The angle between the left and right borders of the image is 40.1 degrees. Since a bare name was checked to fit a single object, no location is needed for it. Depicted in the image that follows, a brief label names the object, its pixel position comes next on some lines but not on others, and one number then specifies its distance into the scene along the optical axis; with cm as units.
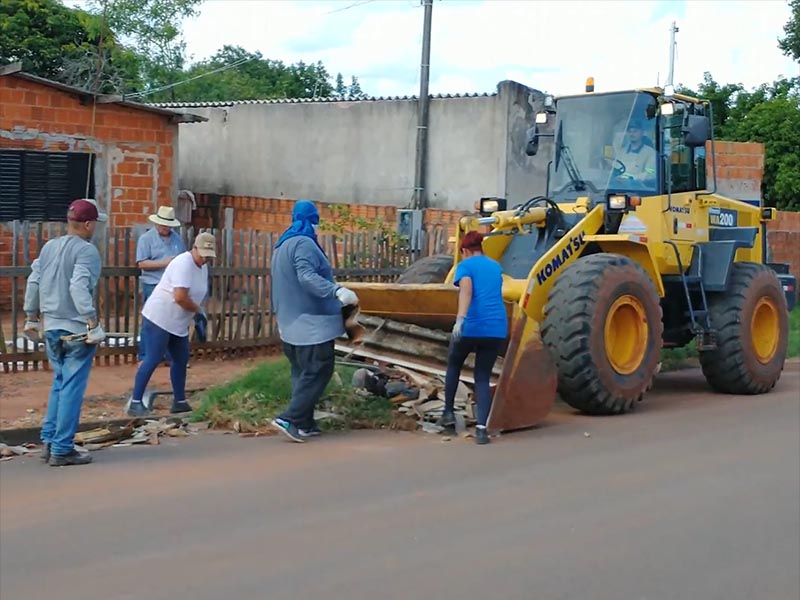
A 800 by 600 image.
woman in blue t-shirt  838
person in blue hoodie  826
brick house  1562
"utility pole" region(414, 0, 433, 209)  1984
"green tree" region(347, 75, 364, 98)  4794
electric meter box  1770
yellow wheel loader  916
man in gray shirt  733
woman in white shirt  915
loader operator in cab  1070
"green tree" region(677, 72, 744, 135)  3083
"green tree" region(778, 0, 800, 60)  3194
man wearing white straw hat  1081
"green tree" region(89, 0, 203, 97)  3066
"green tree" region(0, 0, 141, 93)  2505
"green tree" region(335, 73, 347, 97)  4823
